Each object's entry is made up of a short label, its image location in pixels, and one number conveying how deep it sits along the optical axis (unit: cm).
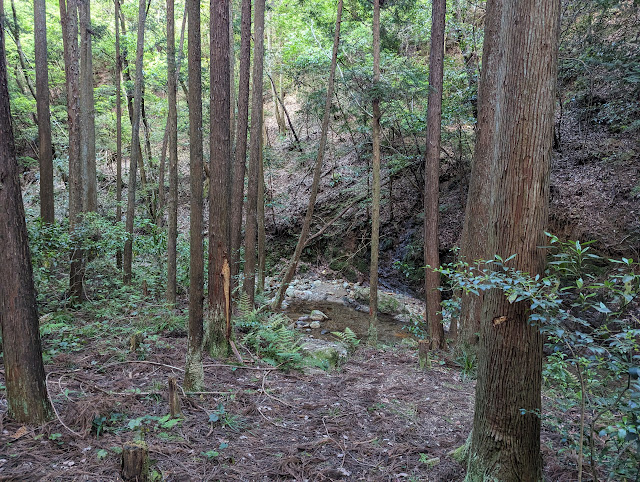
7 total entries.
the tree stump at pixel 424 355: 634
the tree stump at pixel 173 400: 397
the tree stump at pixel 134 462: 280
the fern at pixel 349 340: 786
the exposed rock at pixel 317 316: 1149
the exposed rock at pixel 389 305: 1198
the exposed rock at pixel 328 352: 654
